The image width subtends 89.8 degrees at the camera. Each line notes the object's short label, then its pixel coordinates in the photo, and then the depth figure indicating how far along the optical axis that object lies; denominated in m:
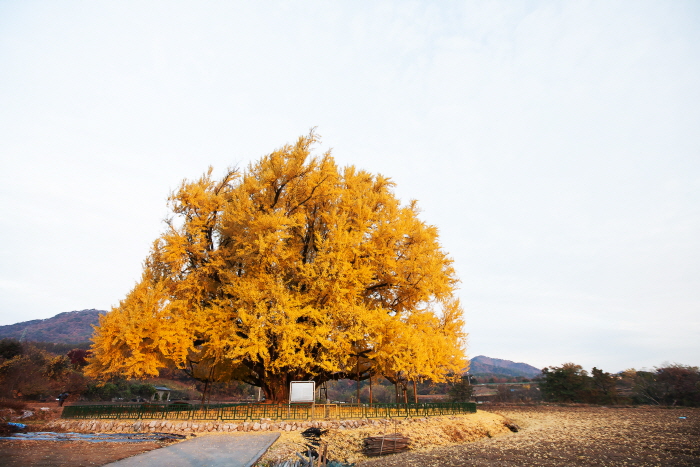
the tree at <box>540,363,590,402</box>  34.50
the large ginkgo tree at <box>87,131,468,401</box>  15.70
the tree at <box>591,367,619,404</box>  33.69
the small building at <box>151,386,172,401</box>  31.57
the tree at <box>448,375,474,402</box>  35.25
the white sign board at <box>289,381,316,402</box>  14.73
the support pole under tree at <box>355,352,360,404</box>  18.66
